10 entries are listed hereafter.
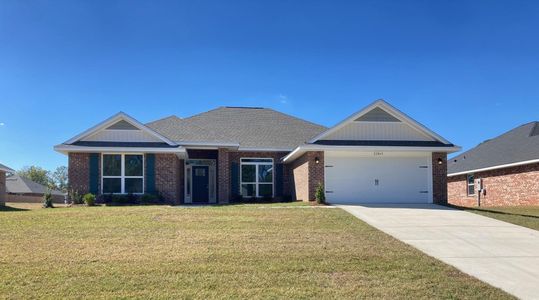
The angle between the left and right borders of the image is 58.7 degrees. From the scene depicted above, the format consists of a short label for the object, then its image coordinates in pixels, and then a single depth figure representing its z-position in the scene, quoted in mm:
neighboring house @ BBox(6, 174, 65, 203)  44750
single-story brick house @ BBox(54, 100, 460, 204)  20109
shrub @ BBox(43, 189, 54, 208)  19236
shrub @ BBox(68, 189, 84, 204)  20172
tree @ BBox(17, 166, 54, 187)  83750
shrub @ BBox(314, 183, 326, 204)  18953
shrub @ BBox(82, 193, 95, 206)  19281
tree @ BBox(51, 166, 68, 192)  93044
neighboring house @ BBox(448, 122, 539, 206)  23453
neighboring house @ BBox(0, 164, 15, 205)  26994
